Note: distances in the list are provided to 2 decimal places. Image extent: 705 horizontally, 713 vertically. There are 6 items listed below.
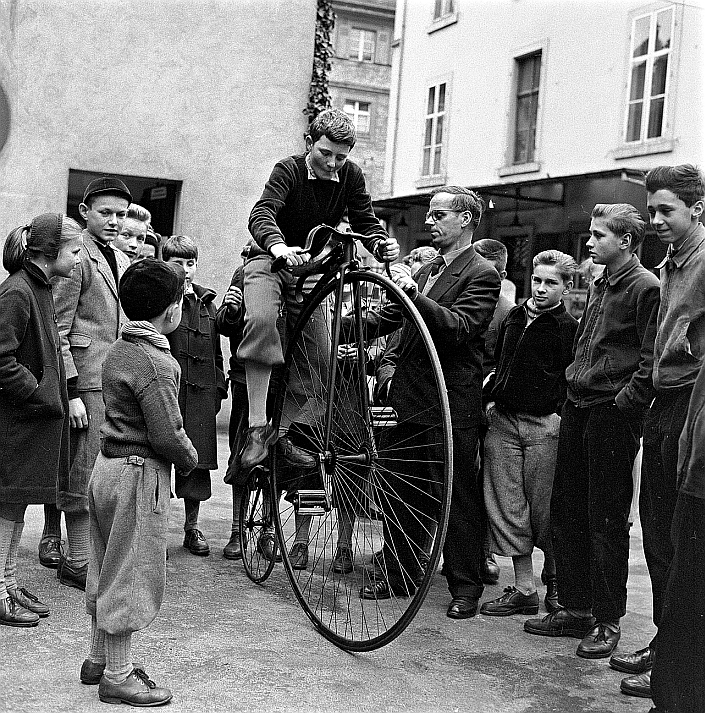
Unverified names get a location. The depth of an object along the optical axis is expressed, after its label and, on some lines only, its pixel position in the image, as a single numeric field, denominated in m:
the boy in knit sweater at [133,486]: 3.58
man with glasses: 4.93
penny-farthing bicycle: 4.30
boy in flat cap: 5.07
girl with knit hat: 4.34
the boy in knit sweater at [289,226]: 4.64
